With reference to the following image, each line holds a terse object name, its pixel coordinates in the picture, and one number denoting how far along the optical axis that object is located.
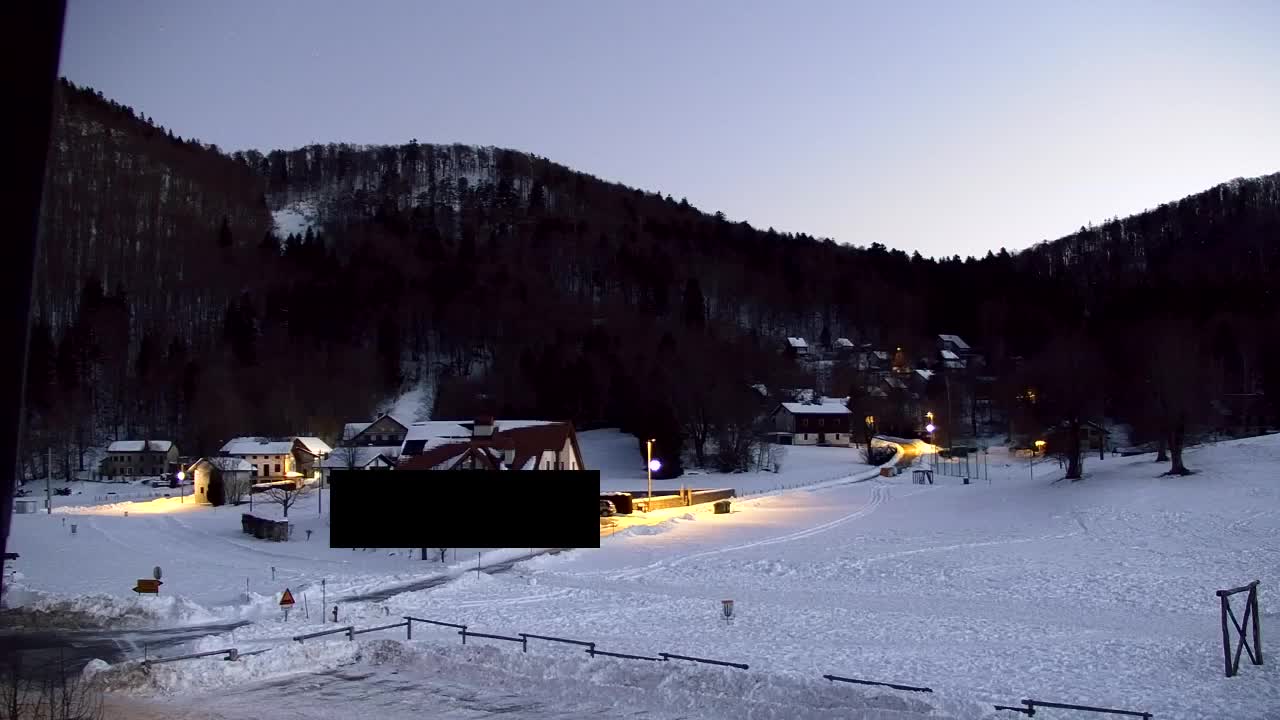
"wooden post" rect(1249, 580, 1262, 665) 14.80
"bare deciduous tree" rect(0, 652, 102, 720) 10.93
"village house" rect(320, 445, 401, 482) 62.09
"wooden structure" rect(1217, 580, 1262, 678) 14.33
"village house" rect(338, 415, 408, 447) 73.12
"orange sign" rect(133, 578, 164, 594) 22.28
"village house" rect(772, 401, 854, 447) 85.38
